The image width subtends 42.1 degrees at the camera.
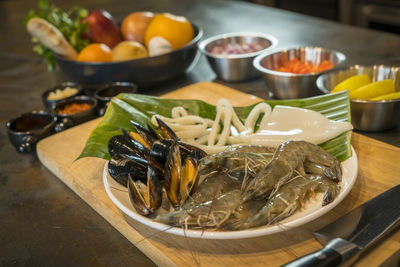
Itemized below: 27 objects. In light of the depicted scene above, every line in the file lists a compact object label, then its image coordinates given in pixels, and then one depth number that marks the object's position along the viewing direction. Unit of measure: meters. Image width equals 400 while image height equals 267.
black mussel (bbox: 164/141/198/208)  0.54
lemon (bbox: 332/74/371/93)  0.72
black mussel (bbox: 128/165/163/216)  0.53
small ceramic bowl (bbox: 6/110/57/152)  0.76
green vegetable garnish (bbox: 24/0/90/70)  0.95
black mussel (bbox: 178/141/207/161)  0.58
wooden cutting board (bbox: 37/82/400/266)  0.52
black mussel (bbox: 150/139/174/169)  0.58
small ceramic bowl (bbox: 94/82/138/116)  0.85
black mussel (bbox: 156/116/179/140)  0.64
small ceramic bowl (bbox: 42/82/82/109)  0.84
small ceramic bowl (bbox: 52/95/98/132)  0.80
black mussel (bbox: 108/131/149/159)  0.60
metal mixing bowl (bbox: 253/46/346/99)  0.78
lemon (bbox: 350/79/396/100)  0.70
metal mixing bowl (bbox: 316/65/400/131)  0.68
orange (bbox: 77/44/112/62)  0.89
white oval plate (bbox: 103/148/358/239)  0.50
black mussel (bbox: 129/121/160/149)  0.61
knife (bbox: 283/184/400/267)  0.45
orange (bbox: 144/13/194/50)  0.93
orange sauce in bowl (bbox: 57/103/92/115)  0.83
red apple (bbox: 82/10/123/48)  0.96
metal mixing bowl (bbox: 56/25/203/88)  0.87
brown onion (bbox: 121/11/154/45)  0.97
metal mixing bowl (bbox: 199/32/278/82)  0.88
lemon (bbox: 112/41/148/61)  0.89
